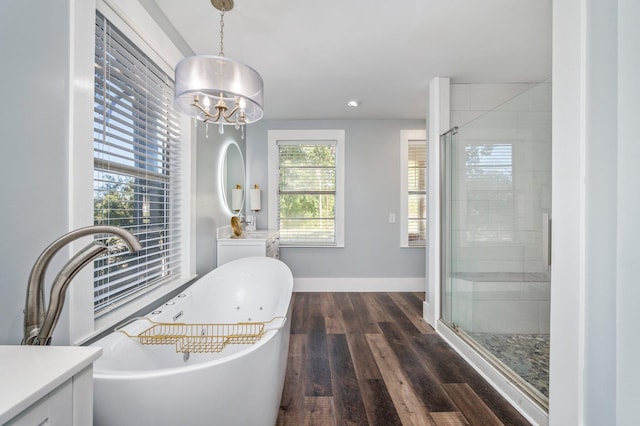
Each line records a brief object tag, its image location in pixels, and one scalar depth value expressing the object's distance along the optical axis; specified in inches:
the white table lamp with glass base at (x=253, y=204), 139.2
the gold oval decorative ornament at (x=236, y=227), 106.1
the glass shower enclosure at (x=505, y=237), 59.9
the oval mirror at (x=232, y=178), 111.3
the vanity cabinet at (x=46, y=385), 18.0
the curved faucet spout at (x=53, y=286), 27.5
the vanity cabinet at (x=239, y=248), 101.0
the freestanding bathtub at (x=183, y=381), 32.4
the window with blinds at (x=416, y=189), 144.3
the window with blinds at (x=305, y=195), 146.0
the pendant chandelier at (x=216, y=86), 49.2
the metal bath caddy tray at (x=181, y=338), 46.8
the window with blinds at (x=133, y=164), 50.4
